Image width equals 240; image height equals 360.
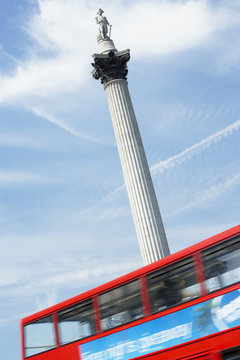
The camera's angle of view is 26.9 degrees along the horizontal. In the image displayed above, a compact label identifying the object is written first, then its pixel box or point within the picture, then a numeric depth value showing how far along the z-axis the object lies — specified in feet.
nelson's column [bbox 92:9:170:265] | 80.38
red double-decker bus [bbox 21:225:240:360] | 30.89
